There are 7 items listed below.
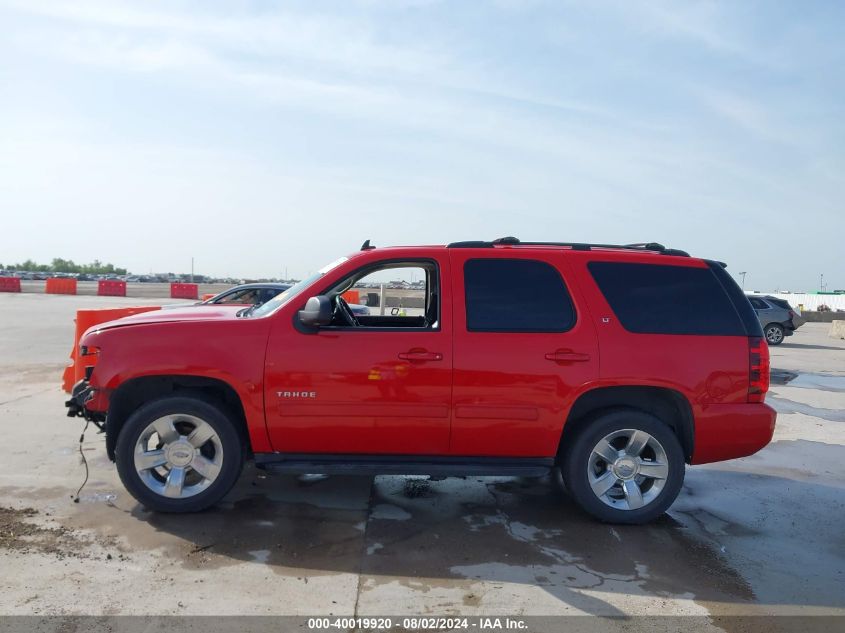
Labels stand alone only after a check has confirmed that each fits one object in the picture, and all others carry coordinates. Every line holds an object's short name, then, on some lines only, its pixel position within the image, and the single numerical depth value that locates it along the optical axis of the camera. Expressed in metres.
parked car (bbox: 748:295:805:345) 20.16
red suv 4.54
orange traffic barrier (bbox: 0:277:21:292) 39.03
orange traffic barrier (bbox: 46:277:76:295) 39.25
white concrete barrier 25.57
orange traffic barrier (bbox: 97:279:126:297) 39.97
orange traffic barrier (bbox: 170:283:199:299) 40.66
